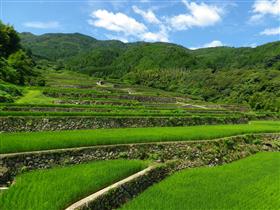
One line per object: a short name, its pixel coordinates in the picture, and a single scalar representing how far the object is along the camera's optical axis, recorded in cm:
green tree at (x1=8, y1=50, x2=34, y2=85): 3072
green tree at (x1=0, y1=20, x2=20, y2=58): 3676
